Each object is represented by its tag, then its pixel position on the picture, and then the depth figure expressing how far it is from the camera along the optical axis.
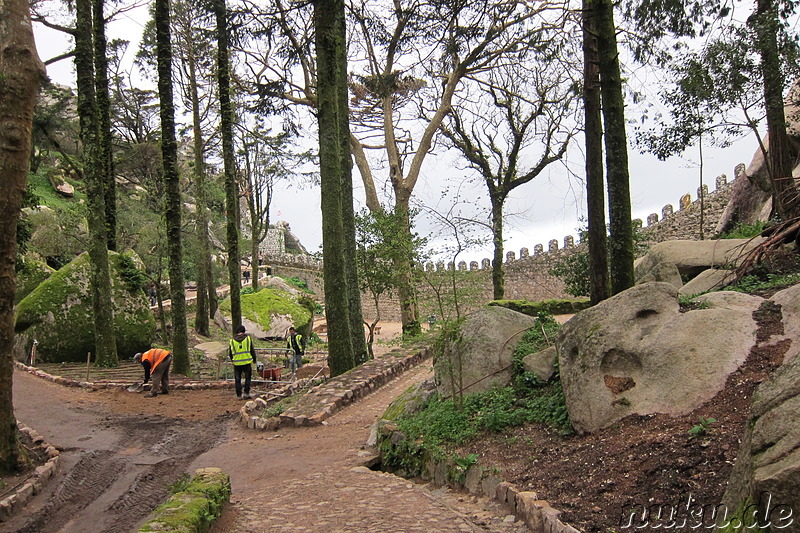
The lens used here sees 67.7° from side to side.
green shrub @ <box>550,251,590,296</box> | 19.78
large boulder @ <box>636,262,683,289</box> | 9.71
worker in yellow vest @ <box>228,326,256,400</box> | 11.49
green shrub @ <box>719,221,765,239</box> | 12.21
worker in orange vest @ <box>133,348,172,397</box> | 12.20
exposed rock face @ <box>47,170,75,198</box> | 39.34
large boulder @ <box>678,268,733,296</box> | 9.06
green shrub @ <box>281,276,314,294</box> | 39.94
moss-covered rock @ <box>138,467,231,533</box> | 4.61
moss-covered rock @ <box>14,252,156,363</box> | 16.08
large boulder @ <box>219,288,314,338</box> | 23.31
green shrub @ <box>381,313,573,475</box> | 6.39
